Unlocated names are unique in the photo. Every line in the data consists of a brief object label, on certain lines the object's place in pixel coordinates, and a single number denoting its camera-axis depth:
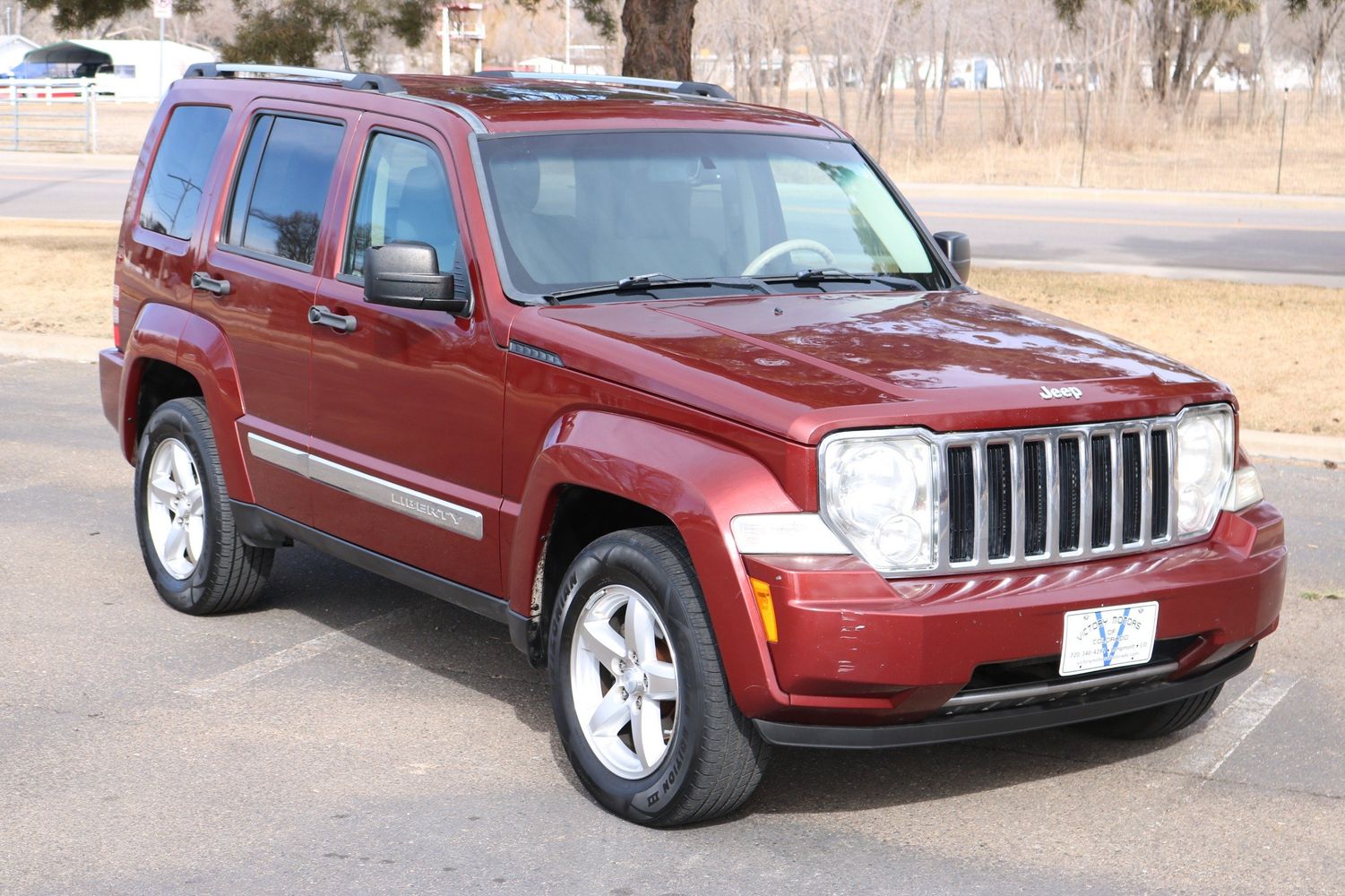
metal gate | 40.84
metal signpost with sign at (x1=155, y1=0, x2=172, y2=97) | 18.48
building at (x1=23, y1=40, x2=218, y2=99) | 68.06
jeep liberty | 4.21
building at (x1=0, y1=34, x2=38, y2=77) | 83.75
